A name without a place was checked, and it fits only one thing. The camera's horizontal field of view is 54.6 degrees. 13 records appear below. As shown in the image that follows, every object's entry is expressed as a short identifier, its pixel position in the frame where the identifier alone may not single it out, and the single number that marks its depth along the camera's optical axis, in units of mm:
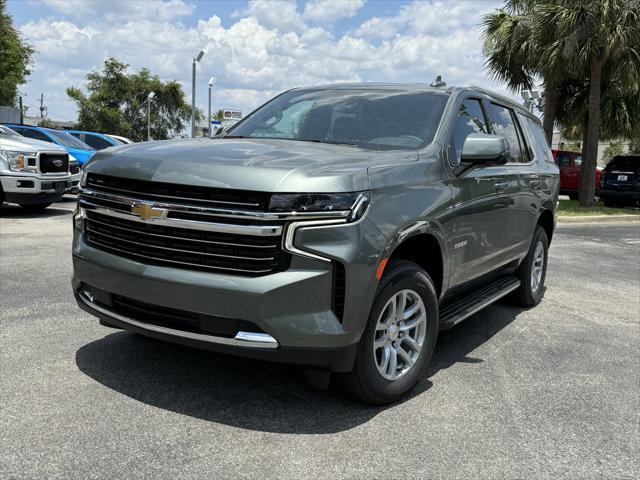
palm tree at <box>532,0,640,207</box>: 16359
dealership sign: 16172
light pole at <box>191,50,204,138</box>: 22784
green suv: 2992
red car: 22766
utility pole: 97375
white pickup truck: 10445
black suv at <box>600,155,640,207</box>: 19828
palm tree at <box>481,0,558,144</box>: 18328
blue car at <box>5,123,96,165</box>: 15008
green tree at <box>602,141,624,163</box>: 56812
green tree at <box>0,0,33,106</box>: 30234
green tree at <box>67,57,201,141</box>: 58031
